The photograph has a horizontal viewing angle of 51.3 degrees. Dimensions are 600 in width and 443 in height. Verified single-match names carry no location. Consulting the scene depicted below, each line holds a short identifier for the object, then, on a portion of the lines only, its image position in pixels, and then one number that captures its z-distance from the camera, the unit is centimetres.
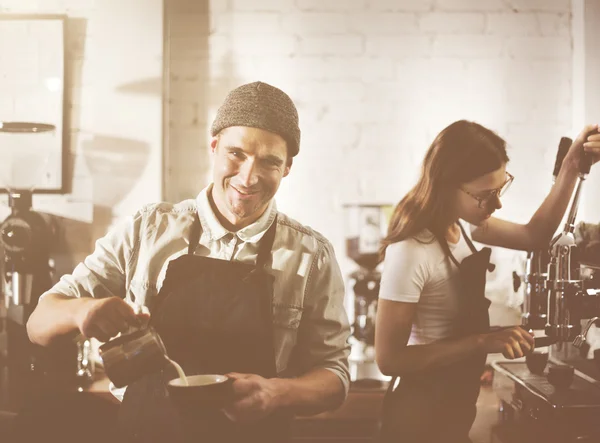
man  141
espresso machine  144
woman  150
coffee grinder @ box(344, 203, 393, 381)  226
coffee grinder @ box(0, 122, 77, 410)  200
